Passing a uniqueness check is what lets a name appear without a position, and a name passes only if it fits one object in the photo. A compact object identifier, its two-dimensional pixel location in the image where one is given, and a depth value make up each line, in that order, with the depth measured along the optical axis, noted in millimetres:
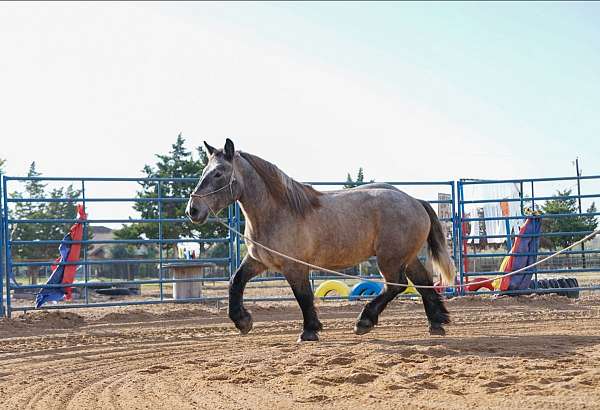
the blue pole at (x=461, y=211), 12367
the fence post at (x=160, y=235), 10912
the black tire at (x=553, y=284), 13505
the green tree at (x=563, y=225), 24081
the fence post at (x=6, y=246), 10055
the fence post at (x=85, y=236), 11086
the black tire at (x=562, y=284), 13412
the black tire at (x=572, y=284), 13484
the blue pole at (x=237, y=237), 11305
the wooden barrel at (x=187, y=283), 12930
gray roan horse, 6996
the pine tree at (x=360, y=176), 43062
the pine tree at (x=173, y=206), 27438
